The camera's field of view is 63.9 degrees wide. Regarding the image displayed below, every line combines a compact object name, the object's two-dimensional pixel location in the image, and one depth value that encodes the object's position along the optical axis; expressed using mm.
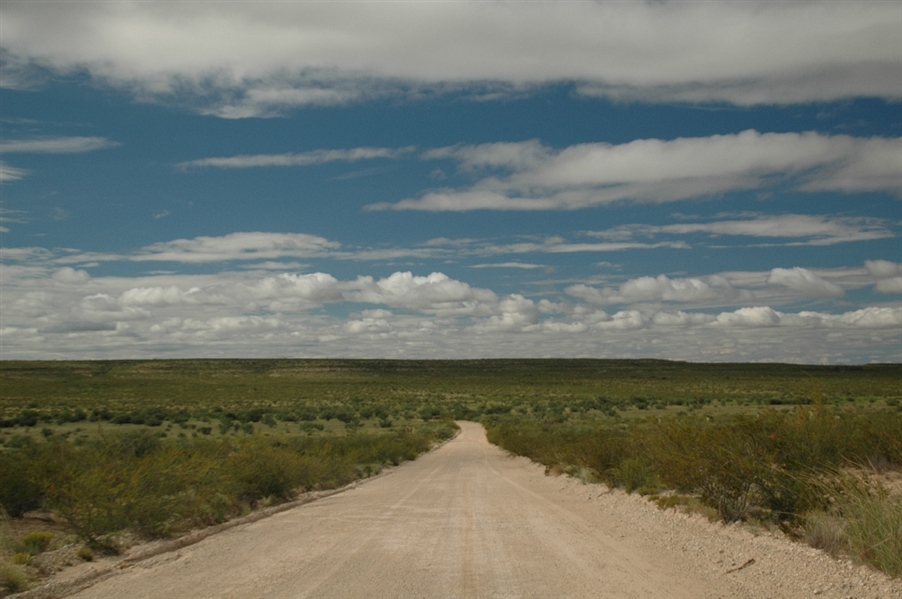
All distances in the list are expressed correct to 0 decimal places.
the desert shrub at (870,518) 8711
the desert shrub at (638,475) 17922
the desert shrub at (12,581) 9195
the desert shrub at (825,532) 10062
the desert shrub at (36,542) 11365
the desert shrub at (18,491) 14656
